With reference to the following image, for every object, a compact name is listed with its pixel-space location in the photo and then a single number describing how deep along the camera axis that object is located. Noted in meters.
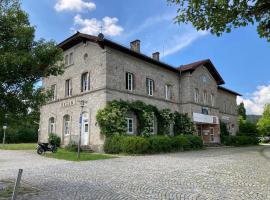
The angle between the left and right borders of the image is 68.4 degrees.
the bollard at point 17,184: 3.77
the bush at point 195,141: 16.96
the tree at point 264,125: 40.34
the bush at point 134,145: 13.19
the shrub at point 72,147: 15.04
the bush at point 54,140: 17.15
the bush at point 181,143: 15.48
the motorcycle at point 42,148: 13.58
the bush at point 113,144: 13.71
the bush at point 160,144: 13.93
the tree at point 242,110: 46.44
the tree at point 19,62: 5.49
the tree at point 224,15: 4.83
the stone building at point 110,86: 15.50
